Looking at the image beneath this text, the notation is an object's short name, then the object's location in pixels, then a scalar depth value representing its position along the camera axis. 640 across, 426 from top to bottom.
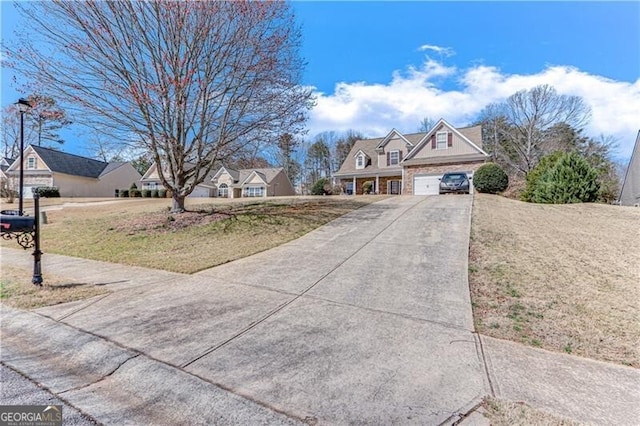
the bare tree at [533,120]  27.45
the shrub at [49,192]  28.49
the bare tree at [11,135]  30.78
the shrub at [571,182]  15.55
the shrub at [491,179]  19.62
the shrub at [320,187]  27.20
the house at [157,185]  38.09
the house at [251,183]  37.81
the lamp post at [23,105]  7.63
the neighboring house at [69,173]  31.33
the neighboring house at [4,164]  31.53
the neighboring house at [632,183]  20.16
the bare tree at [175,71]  9.84
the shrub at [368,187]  27.02
